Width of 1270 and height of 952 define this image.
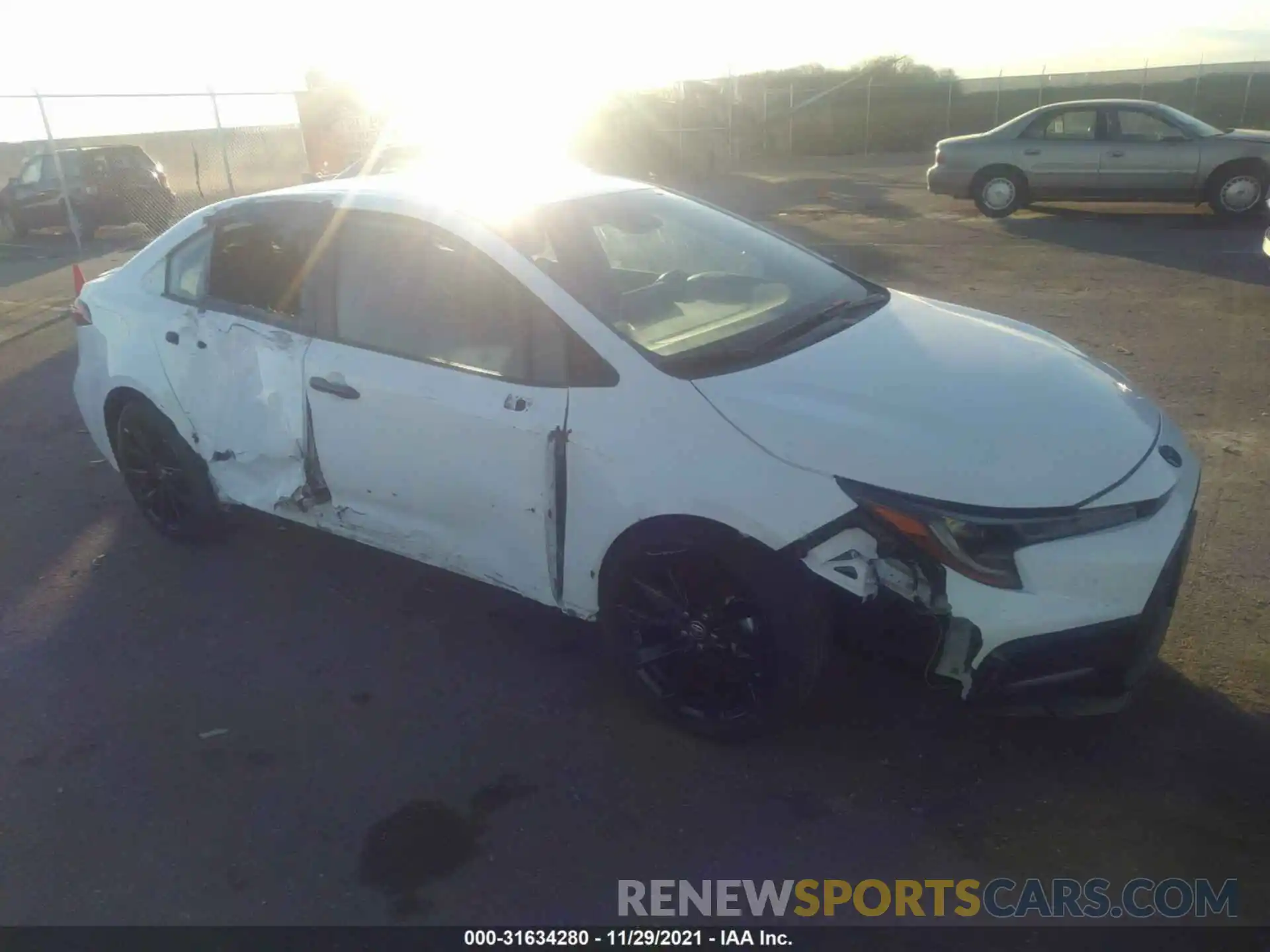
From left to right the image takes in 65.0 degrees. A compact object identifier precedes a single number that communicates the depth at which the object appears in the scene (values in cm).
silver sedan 1296
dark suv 1584
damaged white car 272
